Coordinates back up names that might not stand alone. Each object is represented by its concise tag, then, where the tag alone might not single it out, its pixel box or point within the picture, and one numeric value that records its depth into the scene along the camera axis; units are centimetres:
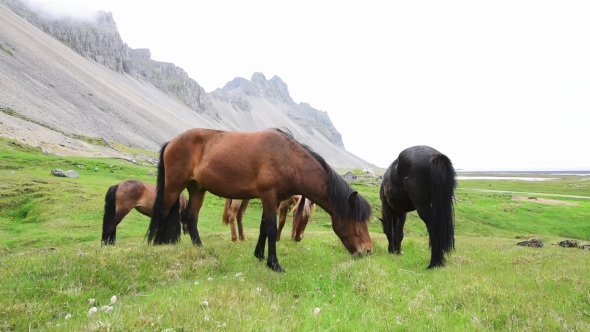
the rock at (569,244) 1722
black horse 704
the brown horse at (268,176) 723
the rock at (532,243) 1595
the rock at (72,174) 3040
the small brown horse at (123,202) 1145
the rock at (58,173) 2974
